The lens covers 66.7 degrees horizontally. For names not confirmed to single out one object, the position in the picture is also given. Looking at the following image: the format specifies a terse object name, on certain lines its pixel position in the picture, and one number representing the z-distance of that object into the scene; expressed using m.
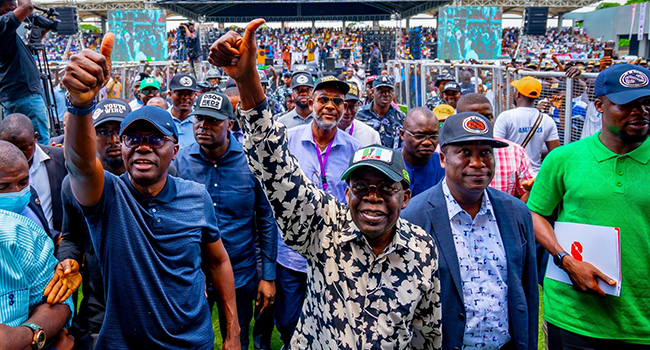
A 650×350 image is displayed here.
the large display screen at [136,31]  27.05
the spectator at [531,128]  5.57
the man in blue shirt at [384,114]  6.47
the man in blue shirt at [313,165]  3.57
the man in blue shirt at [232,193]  3.49
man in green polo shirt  2.55
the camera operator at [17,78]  4.99
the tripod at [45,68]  5.60
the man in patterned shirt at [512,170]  3.80
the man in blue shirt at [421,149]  3.92
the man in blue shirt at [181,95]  6.05
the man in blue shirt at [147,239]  2.18
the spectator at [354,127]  4.87
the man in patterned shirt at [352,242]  1.87
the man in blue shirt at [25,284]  1.81
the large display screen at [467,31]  27.08
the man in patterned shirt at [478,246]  2.34
